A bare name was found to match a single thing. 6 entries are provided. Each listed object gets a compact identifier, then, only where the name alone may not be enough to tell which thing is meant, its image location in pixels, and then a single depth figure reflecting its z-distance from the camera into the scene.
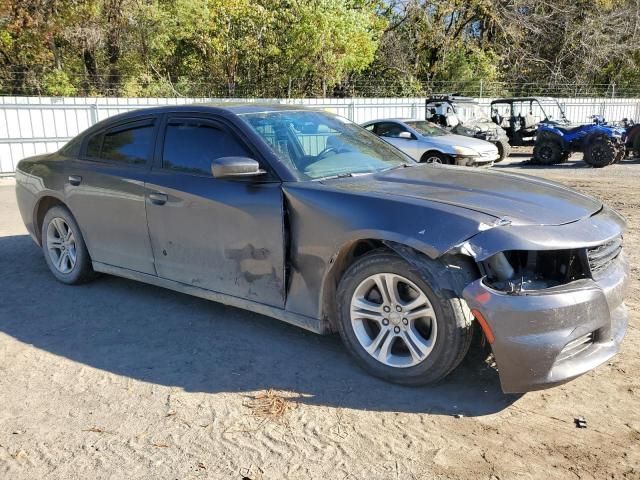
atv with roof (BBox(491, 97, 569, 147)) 19.05
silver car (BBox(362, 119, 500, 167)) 13.25
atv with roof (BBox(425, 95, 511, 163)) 16.92
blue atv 15.61
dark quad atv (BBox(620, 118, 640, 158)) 17.00
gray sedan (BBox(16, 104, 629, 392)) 3.08
